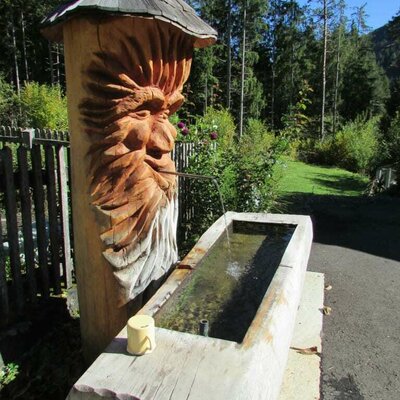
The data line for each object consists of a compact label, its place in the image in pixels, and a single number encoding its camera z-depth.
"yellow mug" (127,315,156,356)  1.69
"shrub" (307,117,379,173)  15.93
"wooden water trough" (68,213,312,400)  1.49
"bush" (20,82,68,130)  13.95
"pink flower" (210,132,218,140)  5.43
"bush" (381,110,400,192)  10.87
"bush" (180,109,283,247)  5.11
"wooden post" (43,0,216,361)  2.07
